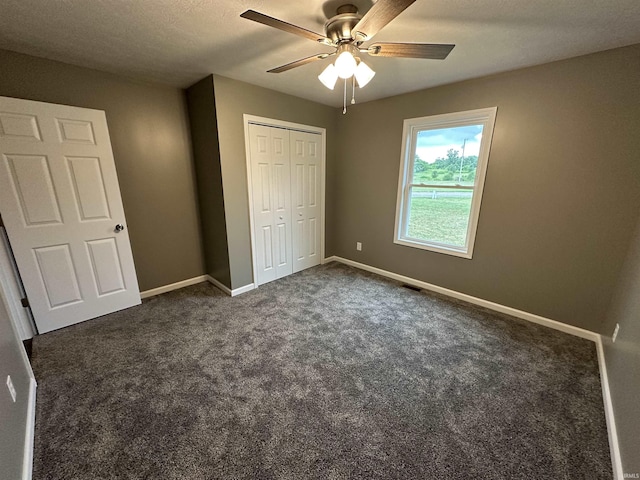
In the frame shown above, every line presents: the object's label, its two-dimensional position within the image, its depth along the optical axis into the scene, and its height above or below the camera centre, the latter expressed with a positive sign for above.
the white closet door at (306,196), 3.39 -0.30
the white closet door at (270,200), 2.97 -0.31
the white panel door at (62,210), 2.04 -0.31
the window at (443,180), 2.62 -0.05
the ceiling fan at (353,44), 1.21 +0.69
